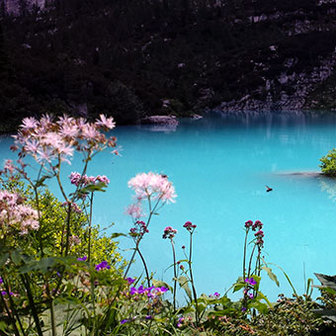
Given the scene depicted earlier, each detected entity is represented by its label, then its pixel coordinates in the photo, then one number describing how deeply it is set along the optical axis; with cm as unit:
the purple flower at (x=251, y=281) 320
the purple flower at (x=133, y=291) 275
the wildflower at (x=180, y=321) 283
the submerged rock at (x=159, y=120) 3694
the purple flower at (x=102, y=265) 272
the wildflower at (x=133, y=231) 251
